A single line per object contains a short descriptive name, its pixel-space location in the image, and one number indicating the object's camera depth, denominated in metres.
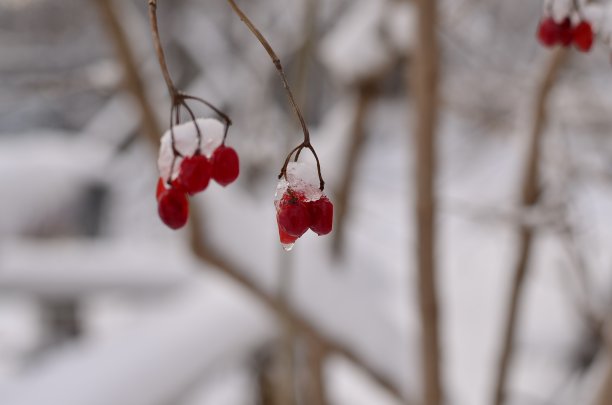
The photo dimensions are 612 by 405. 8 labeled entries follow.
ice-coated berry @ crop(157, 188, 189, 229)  0.61
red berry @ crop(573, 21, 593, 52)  0.64
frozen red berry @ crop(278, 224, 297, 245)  0.60
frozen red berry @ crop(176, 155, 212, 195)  0.60
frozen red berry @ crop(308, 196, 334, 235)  0.60
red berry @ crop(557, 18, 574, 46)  0.65
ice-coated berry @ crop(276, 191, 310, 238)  0.59
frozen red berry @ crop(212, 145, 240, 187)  0.61
